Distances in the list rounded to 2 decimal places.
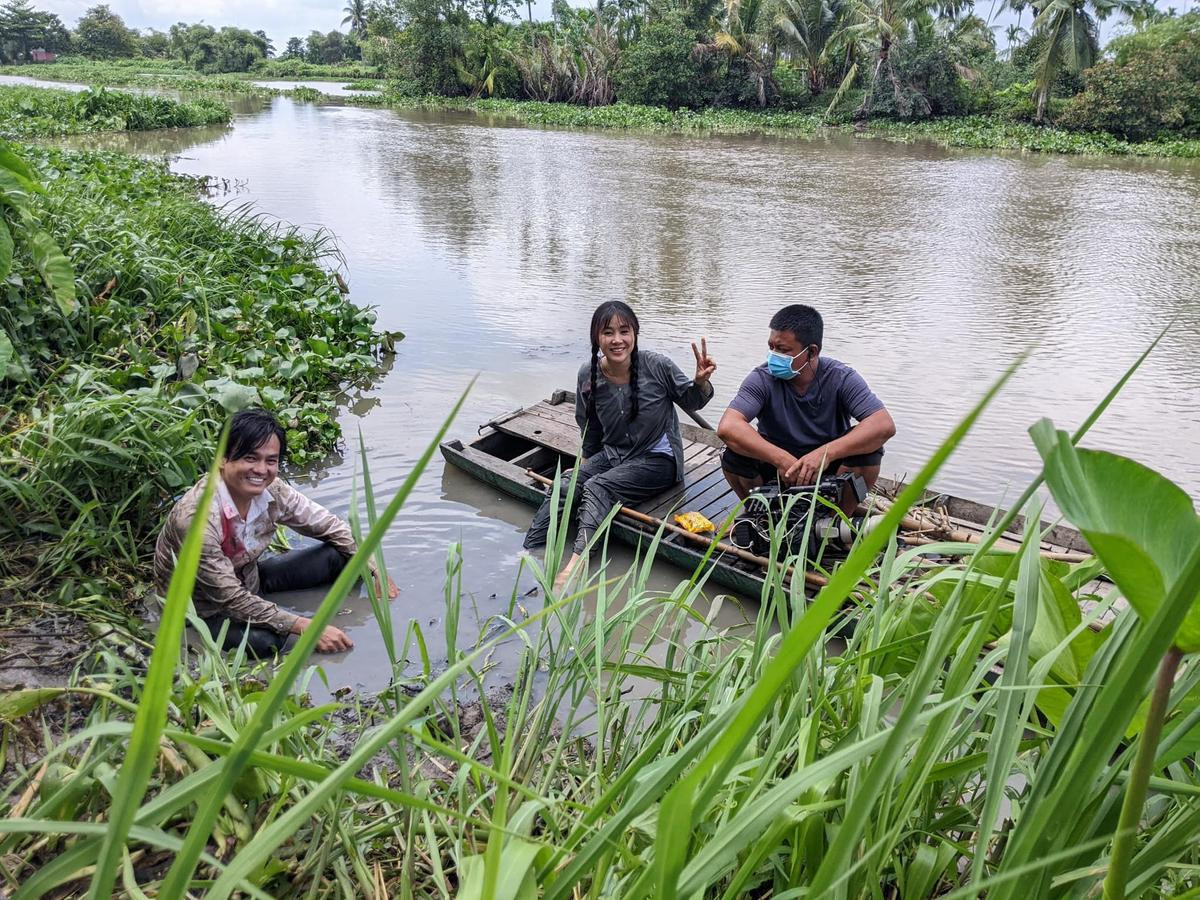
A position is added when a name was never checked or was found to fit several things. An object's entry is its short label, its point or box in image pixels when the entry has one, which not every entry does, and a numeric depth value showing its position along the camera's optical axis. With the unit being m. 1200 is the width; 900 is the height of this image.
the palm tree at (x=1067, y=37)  25.41
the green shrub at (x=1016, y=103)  27.28
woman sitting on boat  4.32
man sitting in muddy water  3.11
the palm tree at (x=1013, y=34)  36.50
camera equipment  3.80
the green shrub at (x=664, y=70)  31.77
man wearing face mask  3.97
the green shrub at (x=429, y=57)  36.91
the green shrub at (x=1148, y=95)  23.56
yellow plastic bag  4.10
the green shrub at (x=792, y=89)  32.31
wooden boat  3.88
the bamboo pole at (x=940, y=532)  3.81
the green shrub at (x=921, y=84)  27.72
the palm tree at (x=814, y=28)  29.98
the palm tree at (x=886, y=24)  27.06
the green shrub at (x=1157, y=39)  24.56
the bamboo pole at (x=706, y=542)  3.55
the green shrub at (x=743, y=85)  31.94
